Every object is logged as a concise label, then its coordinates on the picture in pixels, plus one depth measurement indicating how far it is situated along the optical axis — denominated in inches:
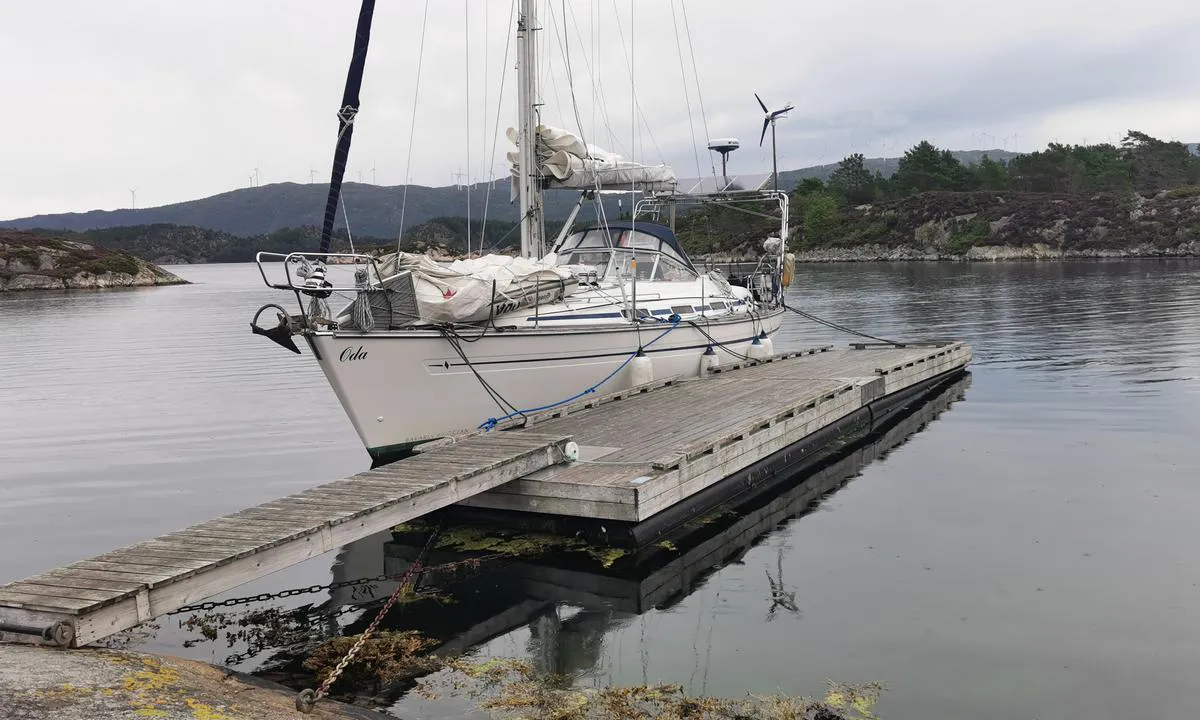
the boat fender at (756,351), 783.1
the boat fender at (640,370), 633.0
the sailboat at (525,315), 497.0
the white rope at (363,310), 501.5
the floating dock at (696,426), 382.3
